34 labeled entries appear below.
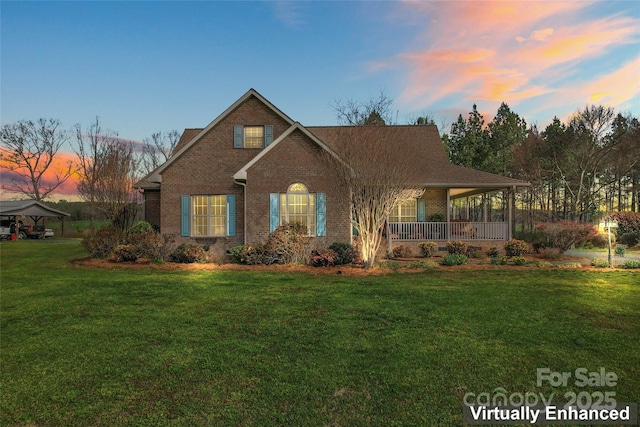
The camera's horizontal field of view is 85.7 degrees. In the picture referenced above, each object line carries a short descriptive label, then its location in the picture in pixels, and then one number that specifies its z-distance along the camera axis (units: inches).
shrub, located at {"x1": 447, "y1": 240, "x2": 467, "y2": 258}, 590.2
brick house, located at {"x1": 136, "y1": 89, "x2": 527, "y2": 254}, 585.0
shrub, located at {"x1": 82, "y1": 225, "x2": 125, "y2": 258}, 581.0
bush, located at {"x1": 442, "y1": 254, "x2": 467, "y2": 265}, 511.4
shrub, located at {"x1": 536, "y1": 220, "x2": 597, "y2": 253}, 596.4
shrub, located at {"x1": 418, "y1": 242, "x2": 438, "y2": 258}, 597.6
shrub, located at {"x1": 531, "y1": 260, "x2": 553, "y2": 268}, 497.0
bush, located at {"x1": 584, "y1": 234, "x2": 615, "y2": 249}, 825.5
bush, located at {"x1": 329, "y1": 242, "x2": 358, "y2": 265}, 509.3
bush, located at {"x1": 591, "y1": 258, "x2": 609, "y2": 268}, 499.2
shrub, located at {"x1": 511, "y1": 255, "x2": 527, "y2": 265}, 511.3
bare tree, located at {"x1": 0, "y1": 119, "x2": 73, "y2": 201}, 1686.8
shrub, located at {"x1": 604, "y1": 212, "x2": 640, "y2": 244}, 828.0
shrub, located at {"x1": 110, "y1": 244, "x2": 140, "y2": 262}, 538.9
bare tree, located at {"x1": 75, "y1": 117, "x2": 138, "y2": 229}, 810.8
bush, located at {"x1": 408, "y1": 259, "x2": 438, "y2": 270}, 485.2
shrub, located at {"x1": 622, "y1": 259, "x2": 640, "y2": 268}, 489.1
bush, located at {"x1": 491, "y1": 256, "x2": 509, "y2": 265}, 518.9
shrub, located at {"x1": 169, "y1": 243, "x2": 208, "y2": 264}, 535.8
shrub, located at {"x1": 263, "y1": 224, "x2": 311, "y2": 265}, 501.4
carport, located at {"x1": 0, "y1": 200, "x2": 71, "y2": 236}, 1304.1
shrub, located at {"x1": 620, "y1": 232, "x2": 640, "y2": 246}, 812.0
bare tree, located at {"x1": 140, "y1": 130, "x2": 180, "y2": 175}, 1955.0
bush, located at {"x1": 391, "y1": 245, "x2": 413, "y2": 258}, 597.9
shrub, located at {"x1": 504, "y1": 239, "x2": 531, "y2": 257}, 576.9
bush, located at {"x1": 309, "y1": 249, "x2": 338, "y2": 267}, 485.7
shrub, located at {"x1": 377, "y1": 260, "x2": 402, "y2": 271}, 478.0
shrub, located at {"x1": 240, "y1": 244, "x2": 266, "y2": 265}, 506.9
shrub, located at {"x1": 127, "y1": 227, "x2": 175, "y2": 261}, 537.6
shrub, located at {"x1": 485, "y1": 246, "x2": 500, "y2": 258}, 604.2
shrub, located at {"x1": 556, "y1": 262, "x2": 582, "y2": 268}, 497.0
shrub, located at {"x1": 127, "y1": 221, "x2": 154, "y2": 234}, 641.4
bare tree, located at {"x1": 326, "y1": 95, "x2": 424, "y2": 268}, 461.4
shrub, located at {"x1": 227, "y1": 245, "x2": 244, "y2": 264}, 536.1
